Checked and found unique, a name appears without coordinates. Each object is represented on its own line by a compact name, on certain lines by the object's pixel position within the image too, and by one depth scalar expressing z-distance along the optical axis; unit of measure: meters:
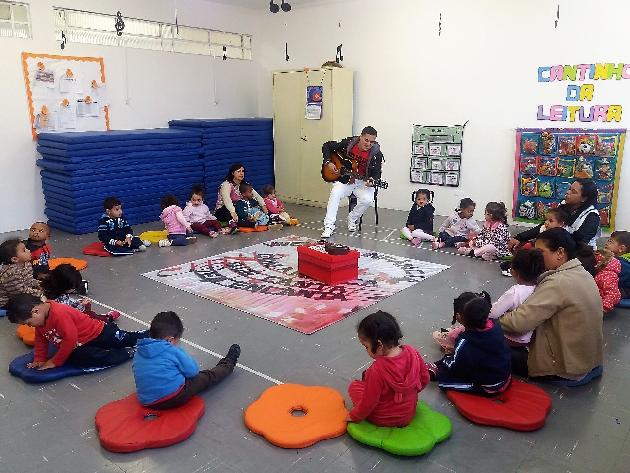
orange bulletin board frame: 6.94
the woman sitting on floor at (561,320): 3.04
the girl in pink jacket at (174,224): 6.58
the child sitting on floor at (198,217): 7.09
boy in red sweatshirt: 3.11
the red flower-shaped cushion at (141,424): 2.63
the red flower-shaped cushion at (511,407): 2.77
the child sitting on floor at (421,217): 6.84
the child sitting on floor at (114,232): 6.06
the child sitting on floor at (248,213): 7.38
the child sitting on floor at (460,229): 6.45
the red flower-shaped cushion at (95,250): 6.08
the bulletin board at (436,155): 7.98
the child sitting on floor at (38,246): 4.82
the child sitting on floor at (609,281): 4.28
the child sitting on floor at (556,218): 4.82
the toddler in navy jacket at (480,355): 2.89
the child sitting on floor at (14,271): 4.27
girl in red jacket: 2.56
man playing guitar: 7.28
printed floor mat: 4.42
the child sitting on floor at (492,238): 5.92
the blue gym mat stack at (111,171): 6.94
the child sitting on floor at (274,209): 7.64
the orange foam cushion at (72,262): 5.56
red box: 5.05
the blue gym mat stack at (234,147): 8.56
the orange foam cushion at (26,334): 3.78
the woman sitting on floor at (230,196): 7.42
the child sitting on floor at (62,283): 3.67
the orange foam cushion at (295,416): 2.70
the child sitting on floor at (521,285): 3.27
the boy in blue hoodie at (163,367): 2.85
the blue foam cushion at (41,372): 3.28
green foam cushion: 2.56
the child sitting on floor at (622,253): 4.54
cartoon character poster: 6.66
